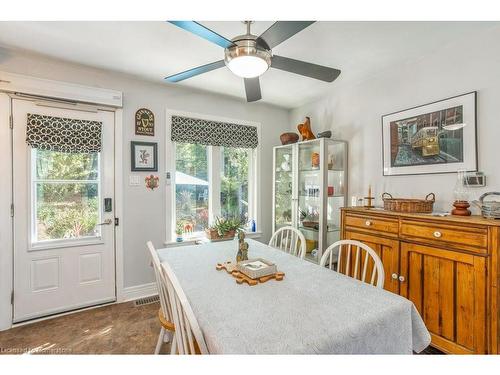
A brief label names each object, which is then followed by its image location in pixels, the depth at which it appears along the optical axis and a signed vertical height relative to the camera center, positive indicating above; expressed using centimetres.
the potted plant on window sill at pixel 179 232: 295 -52
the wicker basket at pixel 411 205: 196 -15
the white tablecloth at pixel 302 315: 87 -52
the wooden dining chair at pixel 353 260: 154 -62
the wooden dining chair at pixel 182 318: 88 -50
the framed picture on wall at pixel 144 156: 270 +35
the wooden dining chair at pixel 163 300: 135 -64
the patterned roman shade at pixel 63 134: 223 +51
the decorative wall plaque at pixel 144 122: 273 +73
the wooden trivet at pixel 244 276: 136 -50
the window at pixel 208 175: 300 +16
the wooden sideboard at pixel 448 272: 148 -58
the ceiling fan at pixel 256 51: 121 +76
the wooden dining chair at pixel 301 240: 199 -48
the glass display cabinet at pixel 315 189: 286 -2
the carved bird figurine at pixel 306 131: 312 +71
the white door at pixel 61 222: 223 -33
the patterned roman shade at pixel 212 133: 295 +69
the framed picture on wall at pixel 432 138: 193 +42
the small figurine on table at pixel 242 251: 164 -42
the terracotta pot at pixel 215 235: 300 -58
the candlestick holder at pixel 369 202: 241 -15
